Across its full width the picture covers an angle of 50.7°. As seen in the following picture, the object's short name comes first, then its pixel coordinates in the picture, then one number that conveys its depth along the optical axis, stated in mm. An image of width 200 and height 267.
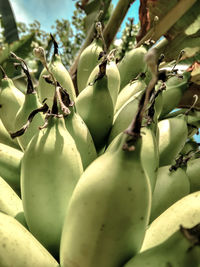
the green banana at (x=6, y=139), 236
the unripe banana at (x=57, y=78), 236
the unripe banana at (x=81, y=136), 172
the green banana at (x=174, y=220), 133
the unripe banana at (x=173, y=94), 255
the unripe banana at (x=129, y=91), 232
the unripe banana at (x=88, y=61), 273
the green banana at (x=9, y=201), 163
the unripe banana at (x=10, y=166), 190
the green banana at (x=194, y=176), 212
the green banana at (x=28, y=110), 192
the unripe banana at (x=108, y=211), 110
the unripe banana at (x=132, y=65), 263
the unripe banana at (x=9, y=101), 233
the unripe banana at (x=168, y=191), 178
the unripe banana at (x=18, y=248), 121
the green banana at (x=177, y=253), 114
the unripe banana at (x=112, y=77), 227
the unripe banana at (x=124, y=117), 196
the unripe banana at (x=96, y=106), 195
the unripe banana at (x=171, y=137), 216
